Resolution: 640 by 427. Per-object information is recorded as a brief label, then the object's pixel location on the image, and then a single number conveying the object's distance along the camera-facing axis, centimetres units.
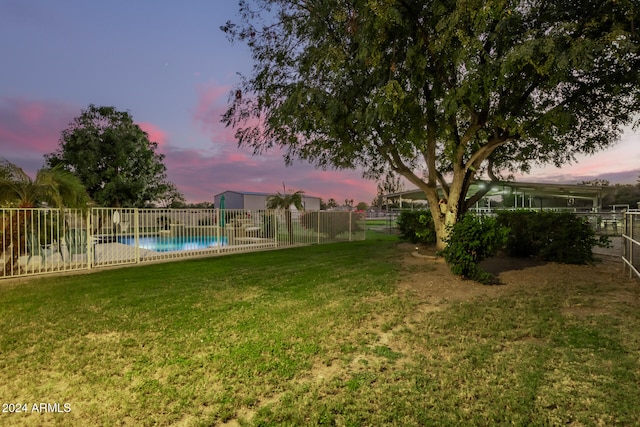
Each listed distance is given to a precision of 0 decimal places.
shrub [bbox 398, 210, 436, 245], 1320
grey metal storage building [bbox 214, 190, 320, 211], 3584
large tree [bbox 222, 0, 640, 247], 702
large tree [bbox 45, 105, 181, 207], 1997
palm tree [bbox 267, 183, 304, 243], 1848
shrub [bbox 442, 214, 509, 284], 737
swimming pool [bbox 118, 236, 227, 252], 1166
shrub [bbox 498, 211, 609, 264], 930
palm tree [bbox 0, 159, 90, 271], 865
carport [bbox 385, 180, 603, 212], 1975
